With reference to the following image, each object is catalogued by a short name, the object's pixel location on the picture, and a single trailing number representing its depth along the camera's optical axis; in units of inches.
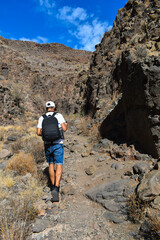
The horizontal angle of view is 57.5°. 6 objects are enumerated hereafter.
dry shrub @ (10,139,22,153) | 249.7
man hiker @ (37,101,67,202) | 117.5
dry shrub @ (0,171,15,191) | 142.0
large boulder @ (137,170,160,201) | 89.2
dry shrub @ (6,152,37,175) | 167.8
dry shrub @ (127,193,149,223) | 84.5
